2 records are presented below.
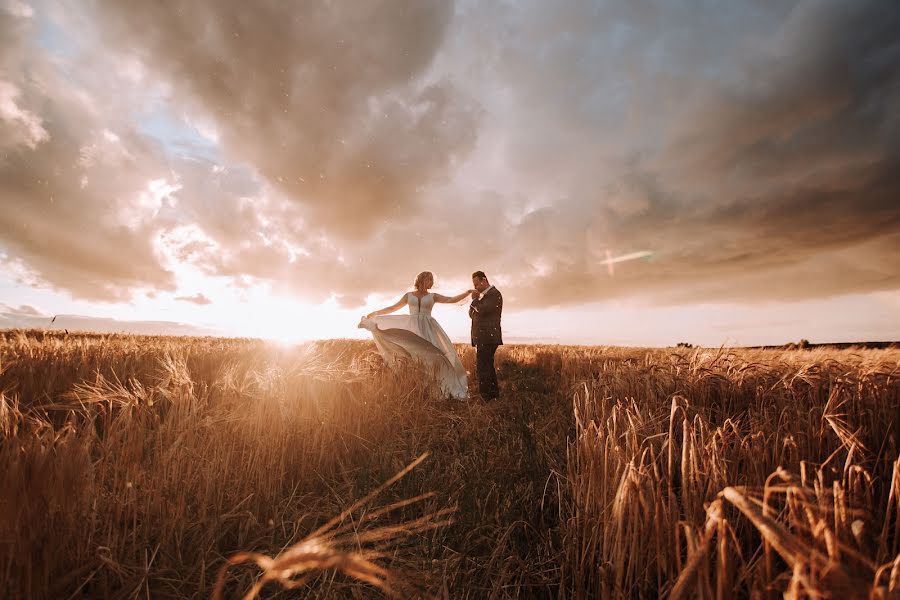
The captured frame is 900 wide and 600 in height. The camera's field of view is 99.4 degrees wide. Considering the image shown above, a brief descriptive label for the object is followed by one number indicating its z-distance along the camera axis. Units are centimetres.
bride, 795
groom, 794
